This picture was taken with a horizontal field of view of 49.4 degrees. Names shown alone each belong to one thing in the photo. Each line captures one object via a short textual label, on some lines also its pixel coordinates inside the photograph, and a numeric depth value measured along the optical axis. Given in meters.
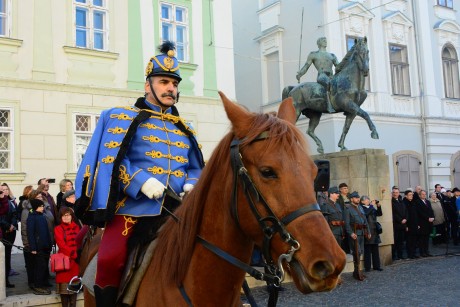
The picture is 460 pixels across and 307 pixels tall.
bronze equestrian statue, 13.02
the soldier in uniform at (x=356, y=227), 10.63
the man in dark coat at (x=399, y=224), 12.99
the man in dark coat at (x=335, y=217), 10.68
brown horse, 2.13
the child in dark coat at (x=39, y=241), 7.73
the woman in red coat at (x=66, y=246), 7.18
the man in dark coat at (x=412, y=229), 13.18
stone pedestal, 12.43
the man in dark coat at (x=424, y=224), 13.38
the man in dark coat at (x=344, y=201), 11.16
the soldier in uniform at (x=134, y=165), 3.11
